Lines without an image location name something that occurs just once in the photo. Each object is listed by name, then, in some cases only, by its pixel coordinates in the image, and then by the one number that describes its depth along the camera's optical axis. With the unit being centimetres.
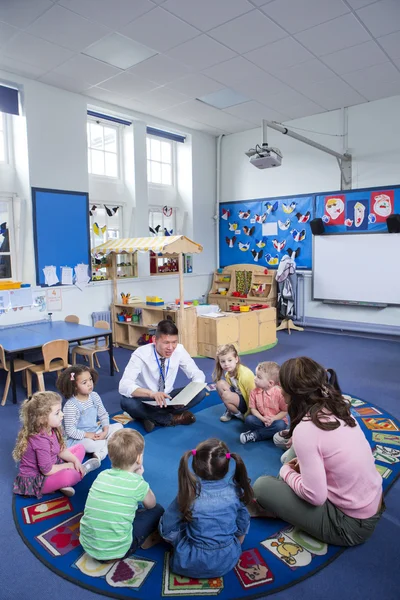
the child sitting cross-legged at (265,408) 323
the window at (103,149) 702
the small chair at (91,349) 498
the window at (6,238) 591
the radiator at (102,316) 665
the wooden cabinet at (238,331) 580
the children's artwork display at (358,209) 681
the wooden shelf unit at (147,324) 586
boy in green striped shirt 192
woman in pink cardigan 192
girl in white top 301
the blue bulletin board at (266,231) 775
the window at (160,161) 803
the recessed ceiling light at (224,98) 658
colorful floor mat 188
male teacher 341
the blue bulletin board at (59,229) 596
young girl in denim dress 180
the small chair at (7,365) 422
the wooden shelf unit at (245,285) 796
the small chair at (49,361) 414
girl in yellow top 355
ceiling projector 547
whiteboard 683
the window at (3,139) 581
